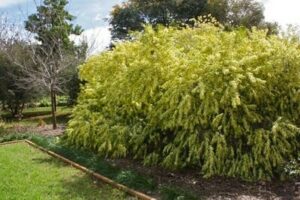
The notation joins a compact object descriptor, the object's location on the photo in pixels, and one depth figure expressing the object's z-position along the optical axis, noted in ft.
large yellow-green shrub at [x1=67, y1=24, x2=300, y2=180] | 21.81
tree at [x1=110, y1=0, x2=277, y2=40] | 88.12
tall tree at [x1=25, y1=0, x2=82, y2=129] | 76.89
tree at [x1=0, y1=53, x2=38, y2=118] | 67.77
